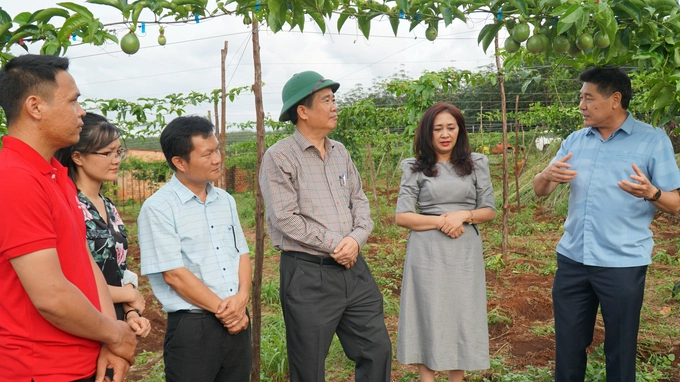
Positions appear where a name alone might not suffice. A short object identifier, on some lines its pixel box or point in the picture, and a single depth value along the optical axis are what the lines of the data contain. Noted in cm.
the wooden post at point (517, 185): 907
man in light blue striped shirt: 215
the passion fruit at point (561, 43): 207
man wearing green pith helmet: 248
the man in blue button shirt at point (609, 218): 251
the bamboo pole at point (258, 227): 296
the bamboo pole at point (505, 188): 579
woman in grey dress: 274
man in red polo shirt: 133
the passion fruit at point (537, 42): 208
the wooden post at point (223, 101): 435
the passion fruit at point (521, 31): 205
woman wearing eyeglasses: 194
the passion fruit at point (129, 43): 186
